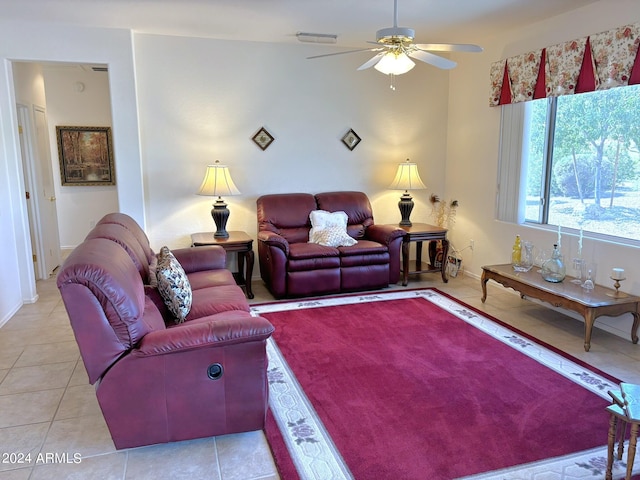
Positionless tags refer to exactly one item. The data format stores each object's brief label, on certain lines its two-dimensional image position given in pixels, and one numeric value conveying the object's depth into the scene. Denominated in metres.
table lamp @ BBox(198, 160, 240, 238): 4.71
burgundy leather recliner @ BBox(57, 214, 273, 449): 2.03
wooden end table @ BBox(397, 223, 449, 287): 5.11
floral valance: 3.46
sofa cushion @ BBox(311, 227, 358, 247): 4.86
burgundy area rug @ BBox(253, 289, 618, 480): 2.22
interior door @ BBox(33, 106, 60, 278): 5.39
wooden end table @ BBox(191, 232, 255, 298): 4.57
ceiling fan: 2.85
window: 3.63
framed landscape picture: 6.72
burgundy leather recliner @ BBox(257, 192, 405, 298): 4.60
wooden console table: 3.35
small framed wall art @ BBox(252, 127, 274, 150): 5.18
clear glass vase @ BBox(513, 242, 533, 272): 4.25
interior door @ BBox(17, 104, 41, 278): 5.01
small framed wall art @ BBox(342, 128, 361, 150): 5.50
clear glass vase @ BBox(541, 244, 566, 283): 3.83
